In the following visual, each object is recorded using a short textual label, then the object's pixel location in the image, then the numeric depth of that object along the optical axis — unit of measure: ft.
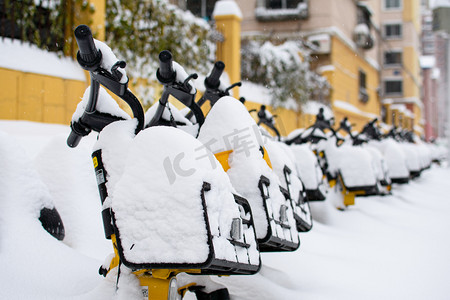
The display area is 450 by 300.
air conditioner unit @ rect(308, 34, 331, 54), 50.24
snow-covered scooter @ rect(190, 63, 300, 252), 6.09
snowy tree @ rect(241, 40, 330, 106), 30.45
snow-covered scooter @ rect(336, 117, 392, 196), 17.10
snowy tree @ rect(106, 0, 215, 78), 18.03
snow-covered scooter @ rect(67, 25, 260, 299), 4.25
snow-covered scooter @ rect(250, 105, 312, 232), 7.64
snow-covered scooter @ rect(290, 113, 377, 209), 15.23
